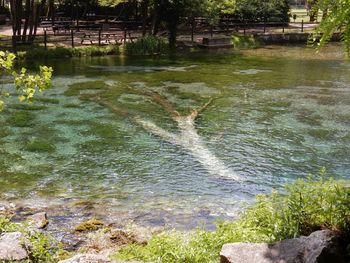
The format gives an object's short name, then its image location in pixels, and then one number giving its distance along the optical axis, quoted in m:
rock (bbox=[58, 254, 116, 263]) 5.32
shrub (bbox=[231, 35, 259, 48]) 35.94
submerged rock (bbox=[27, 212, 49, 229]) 8.01
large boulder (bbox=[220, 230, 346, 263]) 4.75
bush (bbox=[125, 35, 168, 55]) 30.31
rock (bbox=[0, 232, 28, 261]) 5.76
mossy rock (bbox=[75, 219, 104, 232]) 8.03
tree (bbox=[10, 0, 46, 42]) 27.96
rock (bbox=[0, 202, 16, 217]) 8.69
